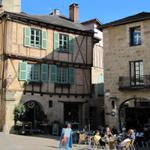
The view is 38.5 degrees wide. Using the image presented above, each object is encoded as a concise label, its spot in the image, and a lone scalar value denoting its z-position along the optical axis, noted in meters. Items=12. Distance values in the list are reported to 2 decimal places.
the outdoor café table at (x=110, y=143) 9.77
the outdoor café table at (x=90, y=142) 10.44
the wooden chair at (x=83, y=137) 11.13
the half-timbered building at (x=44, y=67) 14.43
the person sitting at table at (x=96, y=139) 10.14
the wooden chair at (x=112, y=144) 9.81
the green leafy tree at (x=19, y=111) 13.98
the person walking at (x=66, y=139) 8.71
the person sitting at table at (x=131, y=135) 9.54
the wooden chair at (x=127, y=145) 9.19
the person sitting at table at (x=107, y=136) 9.82
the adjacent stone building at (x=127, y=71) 13.53
